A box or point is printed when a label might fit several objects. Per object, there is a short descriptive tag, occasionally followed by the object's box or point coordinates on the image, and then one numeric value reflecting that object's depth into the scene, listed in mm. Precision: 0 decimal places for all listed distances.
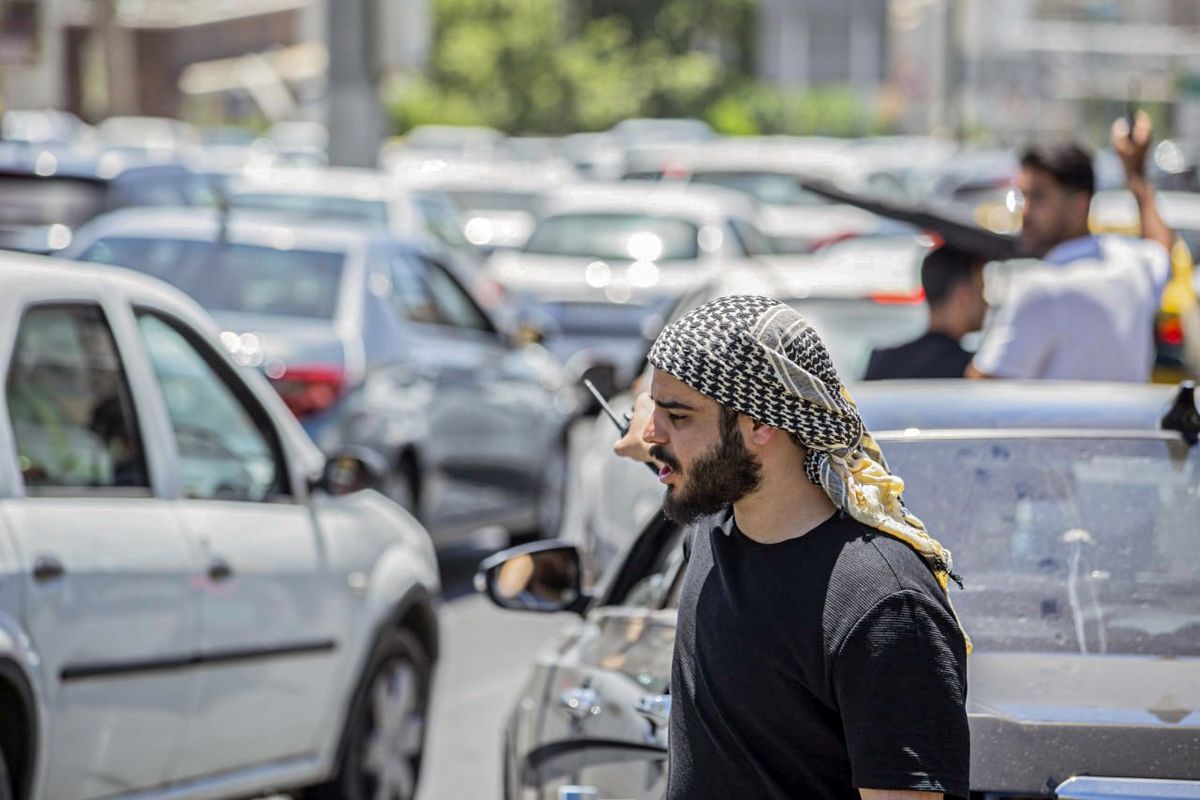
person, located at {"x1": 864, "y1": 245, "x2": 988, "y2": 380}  12828
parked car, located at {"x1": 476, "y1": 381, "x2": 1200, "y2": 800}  7680
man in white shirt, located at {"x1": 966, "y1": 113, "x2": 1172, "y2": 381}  13047
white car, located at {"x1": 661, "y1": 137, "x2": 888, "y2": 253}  48094
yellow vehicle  17297
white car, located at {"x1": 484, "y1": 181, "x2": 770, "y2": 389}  32281
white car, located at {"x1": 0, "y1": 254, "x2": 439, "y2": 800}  10031
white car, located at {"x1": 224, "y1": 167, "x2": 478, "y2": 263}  33062
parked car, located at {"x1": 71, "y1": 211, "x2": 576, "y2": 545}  19625
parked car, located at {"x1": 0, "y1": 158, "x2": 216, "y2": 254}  27937
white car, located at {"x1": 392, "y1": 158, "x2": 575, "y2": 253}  52375
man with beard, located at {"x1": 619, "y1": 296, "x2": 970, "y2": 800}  5832
